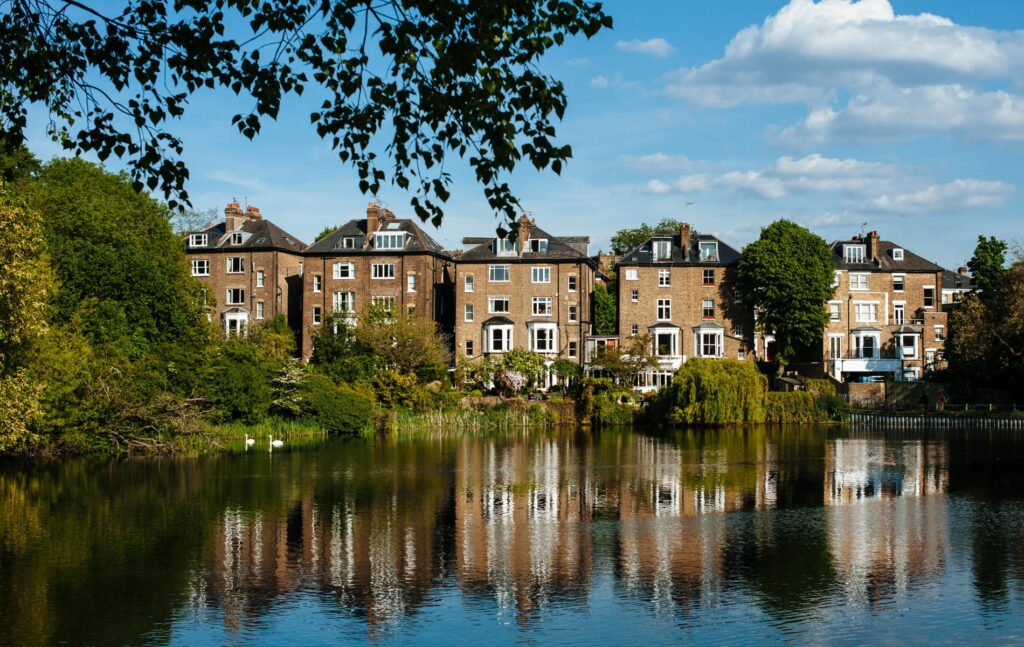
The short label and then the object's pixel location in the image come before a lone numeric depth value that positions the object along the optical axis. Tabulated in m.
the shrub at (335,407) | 57.19
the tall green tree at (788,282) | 74.25
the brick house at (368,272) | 78.88
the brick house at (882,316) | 79.94
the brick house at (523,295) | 78.12
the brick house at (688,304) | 78.25
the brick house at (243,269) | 80.81
